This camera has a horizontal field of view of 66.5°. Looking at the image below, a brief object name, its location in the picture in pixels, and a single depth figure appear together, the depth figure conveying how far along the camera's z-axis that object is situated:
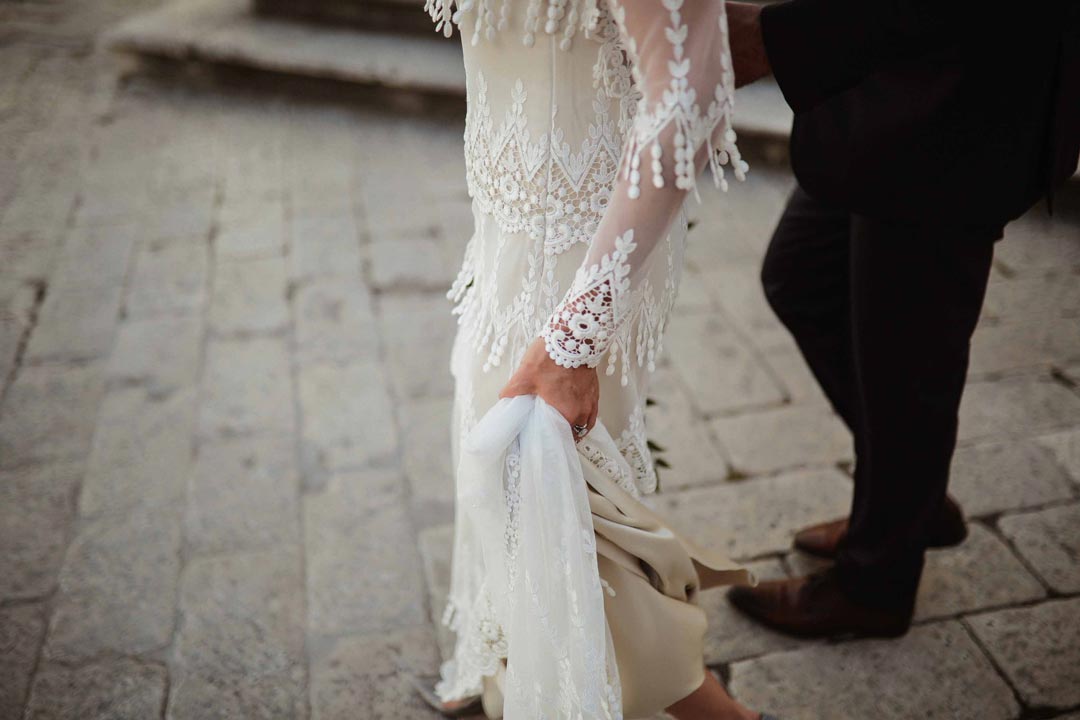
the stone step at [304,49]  4.32
